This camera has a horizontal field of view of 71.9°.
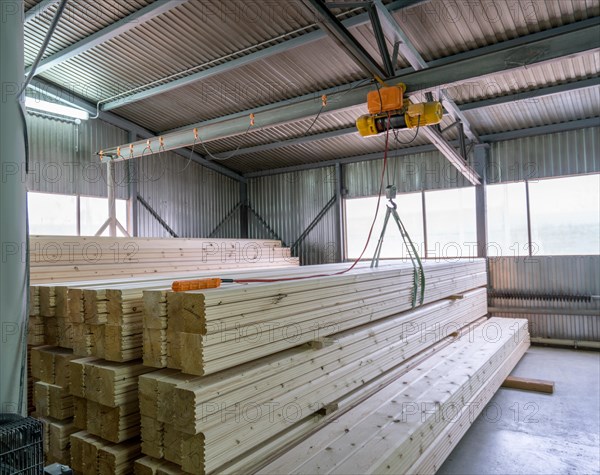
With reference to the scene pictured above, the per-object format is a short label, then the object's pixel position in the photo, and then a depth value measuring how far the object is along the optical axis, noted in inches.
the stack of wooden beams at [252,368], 102.1
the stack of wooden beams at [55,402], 132.6
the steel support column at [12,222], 91.6
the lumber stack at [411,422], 119.7
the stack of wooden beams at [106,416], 114.3
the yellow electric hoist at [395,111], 203.5
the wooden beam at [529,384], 262.4
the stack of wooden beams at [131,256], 273.3
